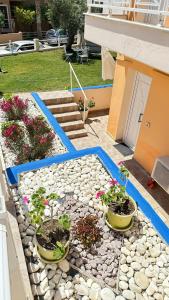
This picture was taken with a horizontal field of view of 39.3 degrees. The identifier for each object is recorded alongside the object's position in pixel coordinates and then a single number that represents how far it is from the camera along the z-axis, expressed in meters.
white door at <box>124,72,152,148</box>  7.55
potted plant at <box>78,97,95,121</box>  9.92
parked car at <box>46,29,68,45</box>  22.04
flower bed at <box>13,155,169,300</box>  3.87
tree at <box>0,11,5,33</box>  25.19
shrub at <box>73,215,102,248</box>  4.43
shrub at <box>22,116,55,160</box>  6.74
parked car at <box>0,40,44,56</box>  18.28
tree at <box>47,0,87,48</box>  15.84
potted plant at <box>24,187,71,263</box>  3.84
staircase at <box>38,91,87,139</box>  9.30
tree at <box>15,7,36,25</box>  26.69
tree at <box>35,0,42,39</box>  27.35
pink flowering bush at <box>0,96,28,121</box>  8.28
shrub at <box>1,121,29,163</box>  6.56
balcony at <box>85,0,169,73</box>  4.18
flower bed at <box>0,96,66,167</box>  6.65
